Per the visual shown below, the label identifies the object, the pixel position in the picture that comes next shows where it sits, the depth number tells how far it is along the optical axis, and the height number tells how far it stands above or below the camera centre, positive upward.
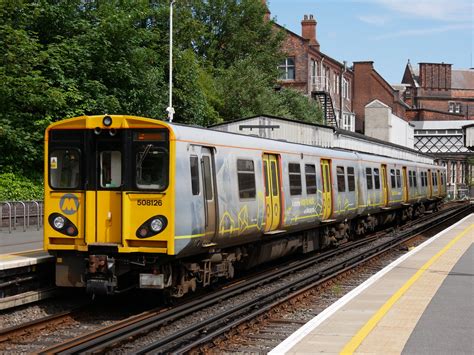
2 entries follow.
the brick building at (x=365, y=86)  74.19 +10.78
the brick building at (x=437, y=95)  103.56 +15.24
